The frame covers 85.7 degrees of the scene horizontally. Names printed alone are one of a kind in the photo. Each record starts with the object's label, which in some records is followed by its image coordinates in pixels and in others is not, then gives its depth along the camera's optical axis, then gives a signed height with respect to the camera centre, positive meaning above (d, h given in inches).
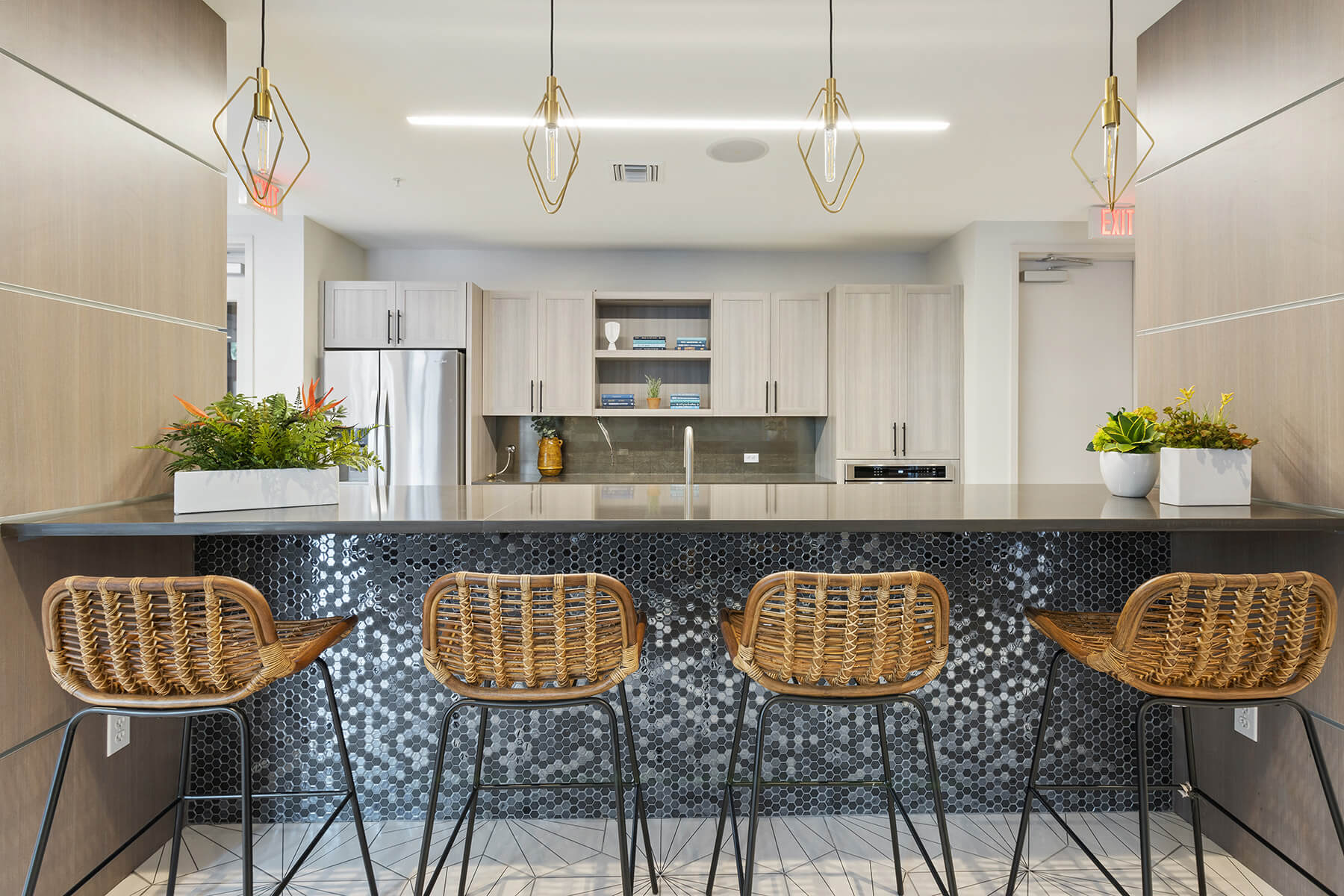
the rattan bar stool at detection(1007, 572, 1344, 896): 55.4 -14.9
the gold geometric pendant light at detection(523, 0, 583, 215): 67.4 +31.7
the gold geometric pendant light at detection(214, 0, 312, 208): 66.4 +29.7
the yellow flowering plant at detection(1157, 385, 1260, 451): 71.3 +2.4
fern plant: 70.2 +1.3
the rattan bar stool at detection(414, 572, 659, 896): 55.6 -14.8
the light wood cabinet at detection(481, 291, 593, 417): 183.8 +25.1
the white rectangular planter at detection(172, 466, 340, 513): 67.7 -3.7
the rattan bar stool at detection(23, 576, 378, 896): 53.2 -15.0
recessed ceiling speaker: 123.4 +52.9
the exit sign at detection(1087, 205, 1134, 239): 155.9 +50.3
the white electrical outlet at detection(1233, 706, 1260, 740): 74.7 -27.9
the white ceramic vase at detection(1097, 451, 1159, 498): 78.4 -2.0
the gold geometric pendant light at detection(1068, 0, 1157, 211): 67.9 +30.5
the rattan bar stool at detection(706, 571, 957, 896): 55.7 -14.6
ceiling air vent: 135.1 +53.1
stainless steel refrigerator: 171.9 +12.1
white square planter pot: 71.2 -2.2
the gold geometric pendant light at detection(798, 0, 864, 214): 68.9 +31.5
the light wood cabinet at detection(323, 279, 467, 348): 175.8 +33.3
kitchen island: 79.5 -22.9
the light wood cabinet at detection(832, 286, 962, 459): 178.2 +19.8
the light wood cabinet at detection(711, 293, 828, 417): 186.1 +26.8
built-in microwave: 179.8 -4.6
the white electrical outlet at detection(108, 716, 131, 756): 71.4 -28.3
